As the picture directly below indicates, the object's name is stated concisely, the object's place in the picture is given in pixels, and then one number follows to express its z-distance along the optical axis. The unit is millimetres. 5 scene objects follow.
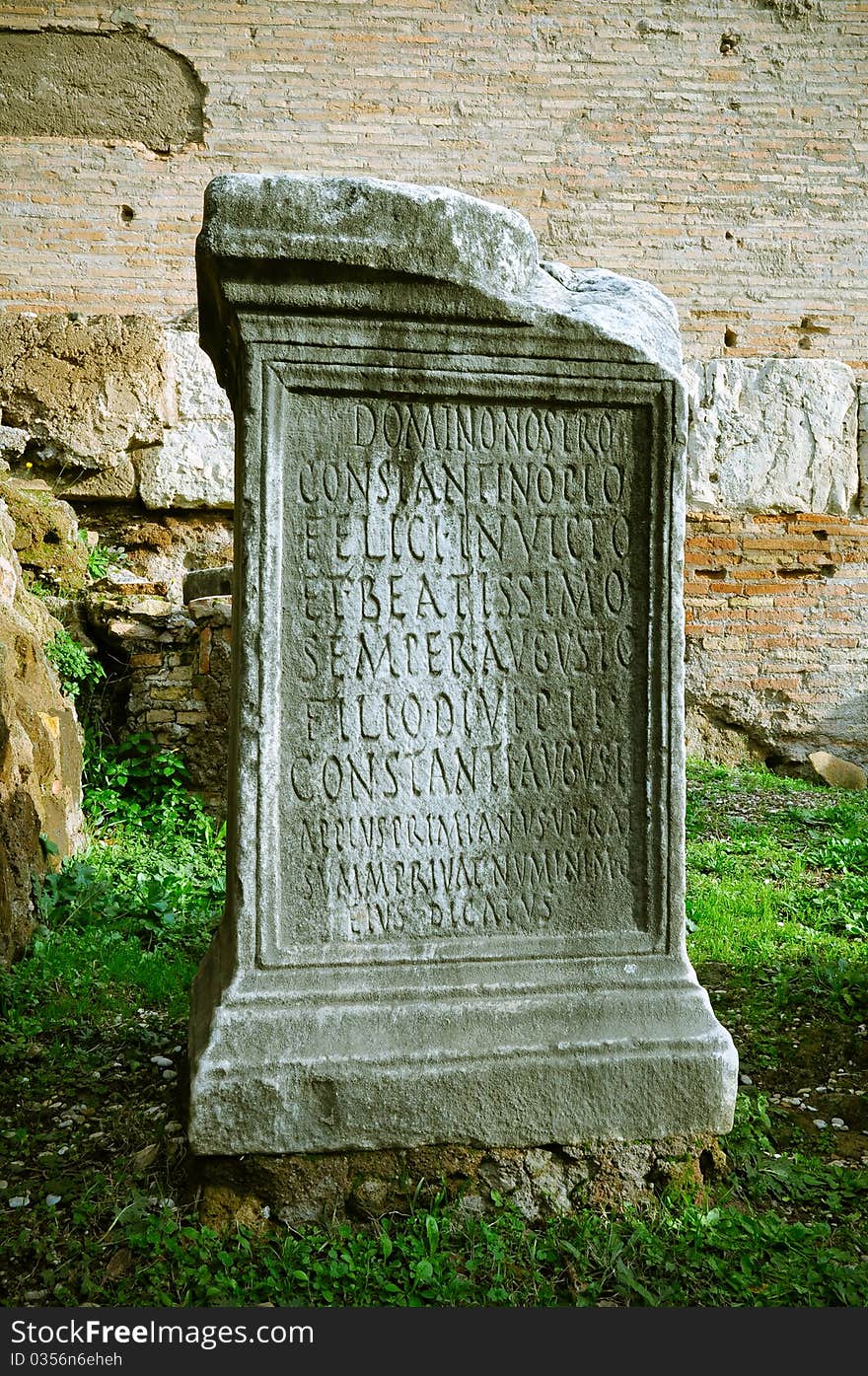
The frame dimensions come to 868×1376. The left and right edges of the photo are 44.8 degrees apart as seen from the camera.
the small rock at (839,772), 6863
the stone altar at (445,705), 2096
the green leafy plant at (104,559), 6172
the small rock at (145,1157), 2250
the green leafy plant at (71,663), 5148
